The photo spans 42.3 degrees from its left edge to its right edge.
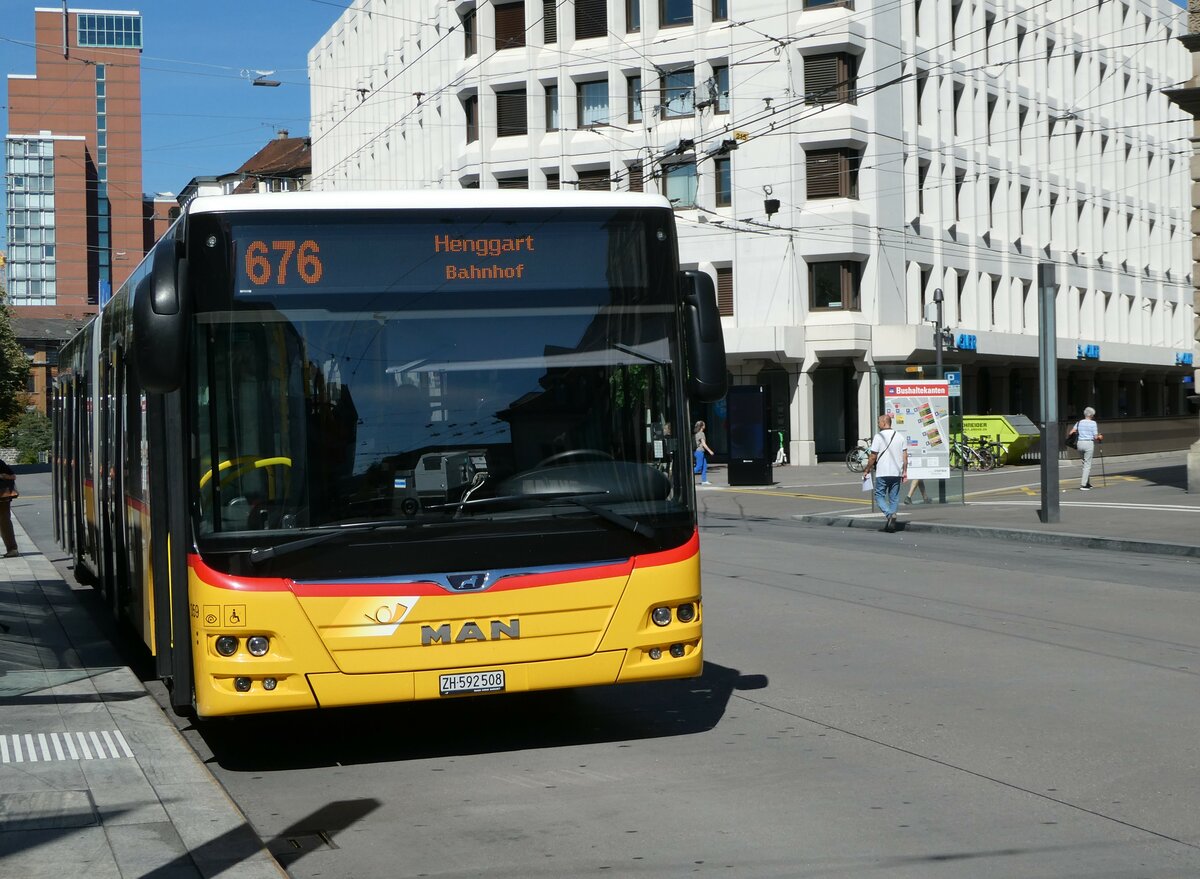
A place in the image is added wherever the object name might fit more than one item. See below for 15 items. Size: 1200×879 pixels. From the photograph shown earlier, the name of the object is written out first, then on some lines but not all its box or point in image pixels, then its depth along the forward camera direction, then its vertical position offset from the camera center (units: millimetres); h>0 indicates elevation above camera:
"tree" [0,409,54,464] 98438 -1419
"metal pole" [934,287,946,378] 45156 +2232
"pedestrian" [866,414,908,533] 22344 -963
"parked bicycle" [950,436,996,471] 43469 -1707
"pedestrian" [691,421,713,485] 35719 -1210
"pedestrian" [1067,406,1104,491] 31705 -919
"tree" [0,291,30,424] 76062 +2269
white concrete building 48406 +8480
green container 44406 -1029
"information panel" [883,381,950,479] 26062 -366
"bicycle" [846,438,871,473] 41094 -1597
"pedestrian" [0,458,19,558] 20016 -1187
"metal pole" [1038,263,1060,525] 22750 +17
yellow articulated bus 7012 -156
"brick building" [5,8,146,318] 165375 +26195
